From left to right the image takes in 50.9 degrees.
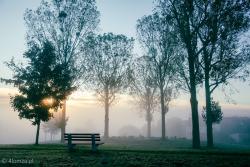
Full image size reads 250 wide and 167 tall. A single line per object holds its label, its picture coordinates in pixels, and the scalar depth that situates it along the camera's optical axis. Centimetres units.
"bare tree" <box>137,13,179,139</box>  3969
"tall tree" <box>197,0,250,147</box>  2572
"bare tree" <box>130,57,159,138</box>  5119
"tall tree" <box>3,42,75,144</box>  2852
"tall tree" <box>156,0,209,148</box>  2634
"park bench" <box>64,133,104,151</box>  1944
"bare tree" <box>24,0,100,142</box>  3512
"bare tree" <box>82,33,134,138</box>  4612
